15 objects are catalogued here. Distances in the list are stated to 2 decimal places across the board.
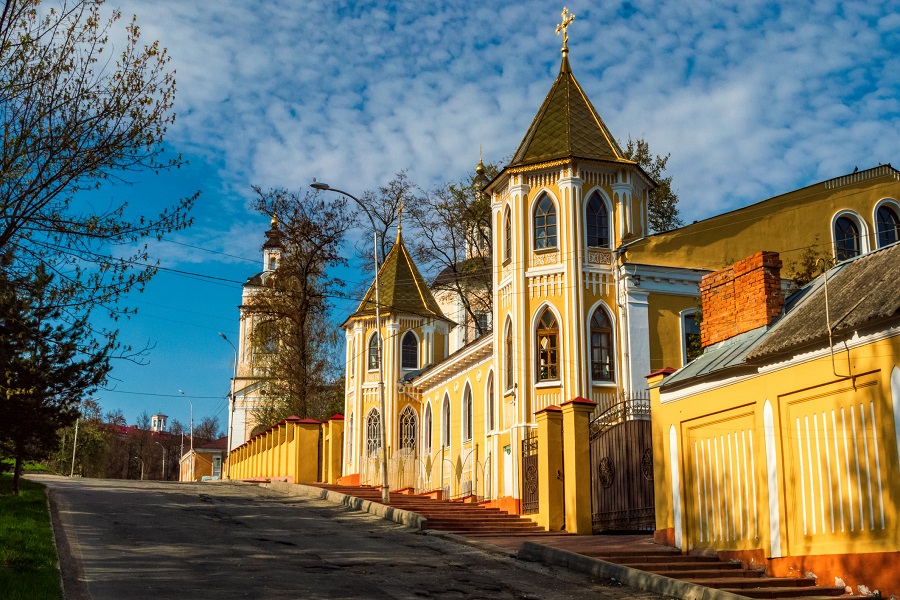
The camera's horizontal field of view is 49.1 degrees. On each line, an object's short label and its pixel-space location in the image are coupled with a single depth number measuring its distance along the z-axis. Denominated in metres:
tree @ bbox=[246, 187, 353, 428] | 42.09
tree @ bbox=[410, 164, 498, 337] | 40.50
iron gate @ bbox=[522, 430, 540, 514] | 21.67
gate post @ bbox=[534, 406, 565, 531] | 20.05
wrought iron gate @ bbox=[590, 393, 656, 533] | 19.09
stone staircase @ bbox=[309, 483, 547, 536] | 20.30
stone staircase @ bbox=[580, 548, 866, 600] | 11.72
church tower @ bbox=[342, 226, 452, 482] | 36.97
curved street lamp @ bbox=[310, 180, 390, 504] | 23.92
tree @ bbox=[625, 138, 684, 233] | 38.50
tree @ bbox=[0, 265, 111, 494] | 11.70
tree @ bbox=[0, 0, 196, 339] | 11.56
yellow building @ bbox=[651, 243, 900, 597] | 11.15
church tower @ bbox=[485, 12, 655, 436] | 24.30
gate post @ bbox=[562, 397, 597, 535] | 19.34
